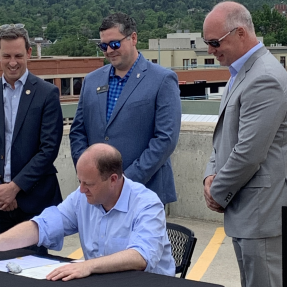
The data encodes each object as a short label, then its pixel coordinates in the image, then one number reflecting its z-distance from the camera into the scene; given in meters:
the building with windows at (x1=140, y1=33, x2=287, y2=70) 77.18
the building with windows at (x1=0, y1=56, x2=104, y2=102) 59.97
